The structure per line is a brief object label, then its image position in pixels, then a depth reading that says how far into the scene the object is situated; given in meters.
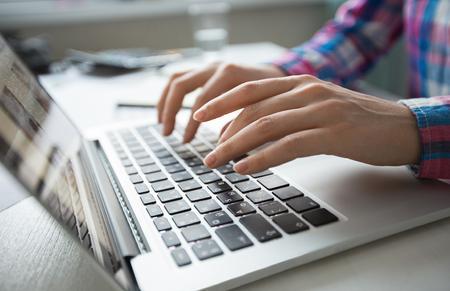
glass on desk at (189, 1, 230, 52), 1.18
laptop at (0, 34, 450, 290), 0.28
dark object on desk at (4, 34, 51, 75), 0.99
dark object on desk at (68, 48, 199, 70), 0.99
